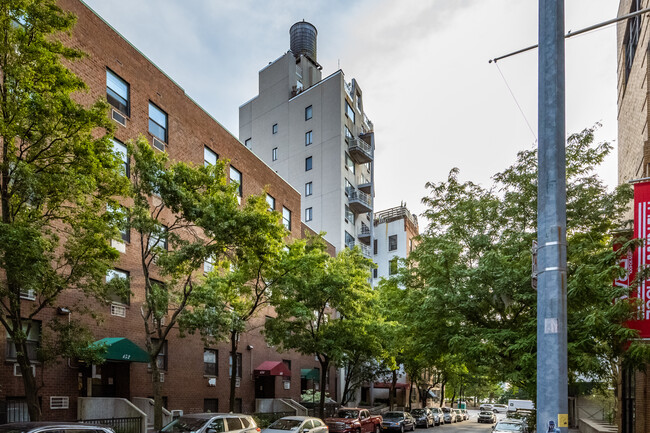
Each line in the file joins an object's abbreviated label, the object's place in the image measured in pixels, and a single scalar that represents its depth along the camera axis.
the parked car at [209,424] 14.80
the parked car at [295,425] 18.95
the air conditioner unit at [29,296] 16.09
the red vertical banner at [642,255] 10.77
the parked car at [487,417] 54.09
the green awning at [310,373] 36.47
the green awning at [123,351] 18.11
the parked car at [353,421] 25.27
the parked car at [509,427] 22.28
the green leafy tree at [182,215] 15.90
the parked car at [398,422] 32.06
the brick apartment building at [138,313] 17.73
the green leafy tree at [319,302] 22.98
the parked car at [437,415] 44.99
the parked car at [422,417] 40.50
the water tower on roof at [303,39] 59.04
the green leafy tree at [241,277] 16.69
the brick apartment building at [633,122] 16.20
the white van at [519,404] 53.86
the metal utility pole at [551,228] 5.04
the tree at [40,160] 11.30
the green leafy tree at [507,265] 15.22
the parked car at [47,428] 8.45
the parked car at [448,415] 50.29
